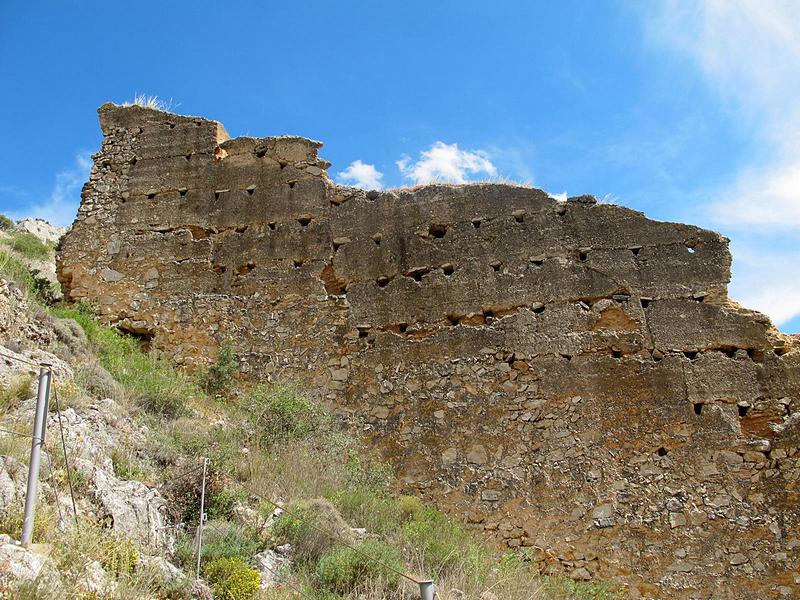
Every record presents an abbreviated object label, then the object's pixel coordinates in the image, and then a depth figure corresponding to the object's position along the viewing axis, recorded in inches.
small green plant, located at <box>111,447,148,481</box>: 246.8
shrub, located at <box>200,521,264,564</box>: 220.1
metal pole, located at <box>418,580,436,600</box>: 156.9
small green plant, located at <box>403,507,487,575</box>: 271.3
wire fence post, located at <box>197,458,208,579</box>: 204.8
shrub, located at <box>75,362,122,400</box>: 304.3
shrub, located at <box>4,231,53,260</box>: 743.1
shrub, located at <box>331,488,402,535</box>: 292.4
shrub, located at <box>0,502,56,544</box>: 177.6
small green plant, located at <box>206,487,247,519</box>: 249.8
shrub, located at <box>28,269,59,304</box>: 405.7
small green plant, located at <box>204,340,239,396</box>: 391.2
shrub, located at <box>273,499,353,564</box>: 241.3
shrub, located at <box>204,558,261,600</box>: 201.3
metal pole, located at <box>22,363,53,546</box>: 170.4
